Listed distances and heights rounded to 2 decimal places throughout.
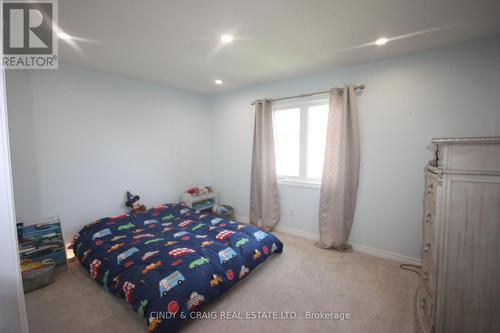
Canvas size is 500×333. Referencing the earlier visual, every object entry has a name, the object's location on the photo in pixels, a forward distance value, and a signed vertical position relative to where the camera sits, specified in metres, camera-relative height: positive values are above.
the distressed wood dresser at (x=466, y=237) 1.26 -0.52
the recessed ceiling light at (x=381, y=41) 2.01 +1.09
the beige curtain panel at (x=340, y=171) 2.66 -0.21
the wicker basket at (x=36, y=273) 2.01 -1.14
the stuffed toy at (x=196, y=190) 3.71 -0.62
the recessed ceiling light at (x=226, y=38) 1.95 +1.10
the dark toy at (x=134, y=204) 3.08 -0.70
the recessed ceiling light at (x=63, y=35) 1.84 +1.07
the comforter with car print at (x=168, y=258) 1.56 -0.95
